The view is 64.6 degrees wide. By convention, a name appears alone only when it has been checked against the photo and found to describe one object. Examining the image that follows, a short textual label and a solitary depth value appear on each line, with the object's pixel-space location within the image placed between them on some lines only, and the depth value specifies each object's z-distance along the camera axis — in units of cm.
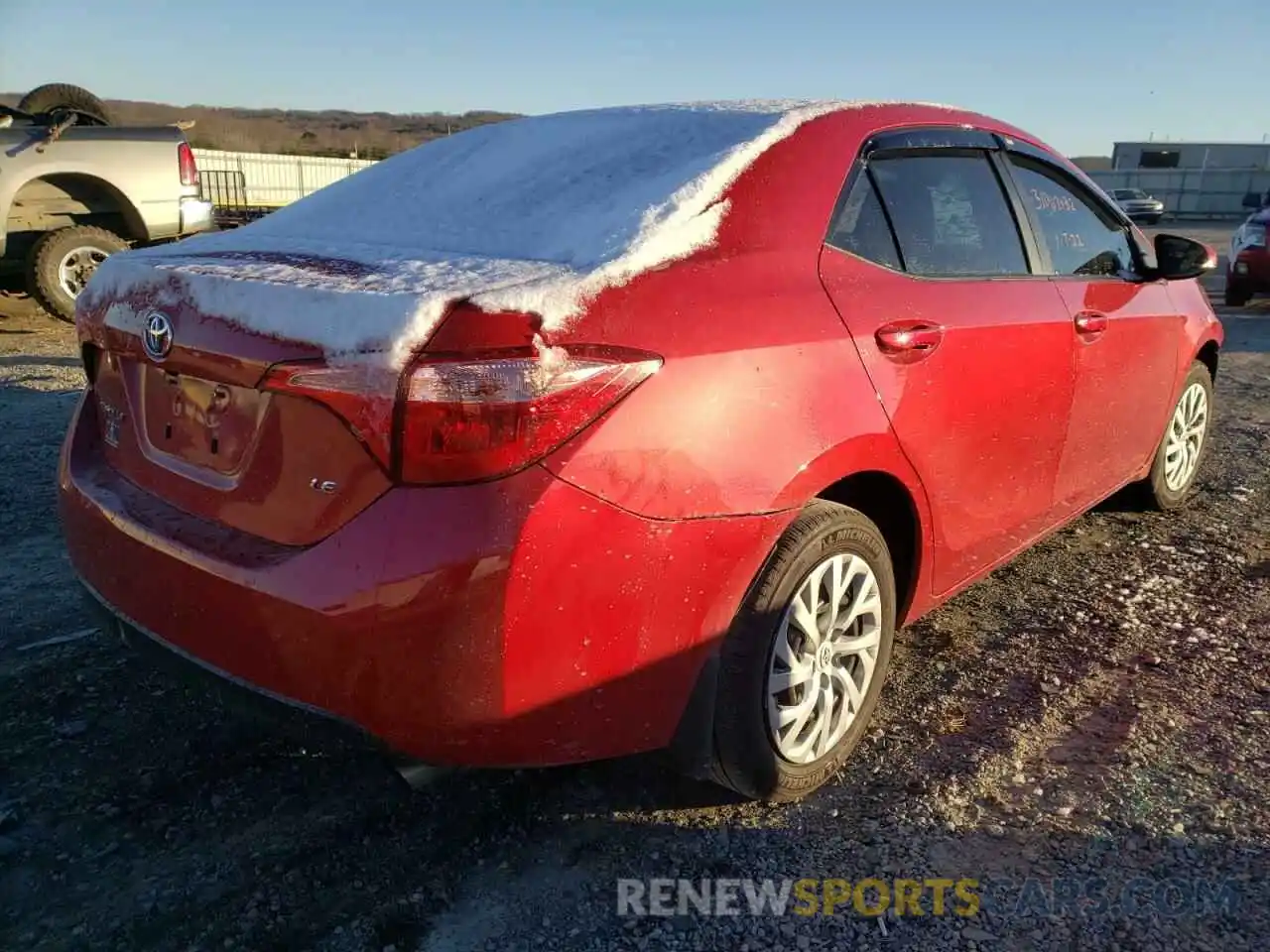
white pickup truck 853
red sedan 178
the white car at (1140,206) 2883
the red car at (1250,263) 1099
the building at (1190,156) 4688
